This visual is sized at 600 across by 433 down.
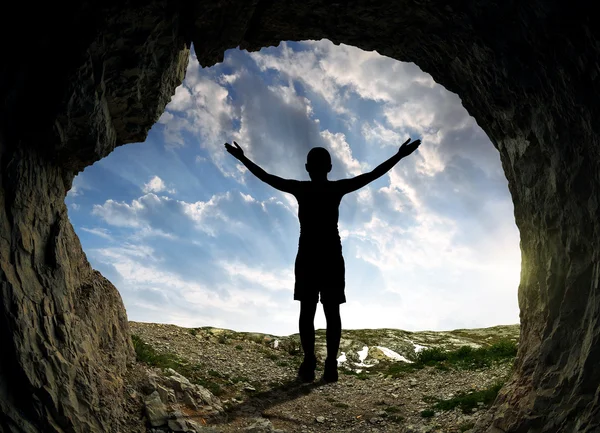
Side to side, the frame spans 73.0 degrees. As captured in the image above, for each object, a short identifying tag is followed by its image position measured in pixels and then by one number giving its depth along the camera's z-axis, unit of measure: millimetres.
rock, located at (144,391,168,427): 6738
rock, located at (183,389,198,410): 7609
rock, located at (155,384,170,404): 7367
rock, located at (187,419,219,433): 6770
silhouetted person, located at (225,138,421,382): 9117
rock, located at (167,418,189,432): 6668
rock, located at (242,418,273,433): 7039
